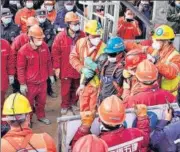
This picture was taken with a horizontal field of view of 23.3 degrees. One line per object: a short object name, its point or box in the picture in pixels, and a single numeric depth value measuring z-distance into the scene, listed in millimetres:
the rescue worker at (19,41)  7664
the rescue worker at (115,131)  3900
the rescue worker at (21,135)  3768
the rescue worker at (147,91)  4820
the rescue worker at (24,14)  9942
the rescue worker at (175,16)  10219
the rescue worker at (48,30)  8930
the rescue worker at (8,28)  8414
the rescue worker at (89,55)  6883
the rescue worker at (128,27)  9516
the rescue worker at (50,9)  10584
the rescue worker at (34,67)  7090
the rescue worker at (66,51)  7797
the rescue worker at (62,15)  9832
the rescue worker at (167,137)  4043
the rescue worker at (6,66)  7102
